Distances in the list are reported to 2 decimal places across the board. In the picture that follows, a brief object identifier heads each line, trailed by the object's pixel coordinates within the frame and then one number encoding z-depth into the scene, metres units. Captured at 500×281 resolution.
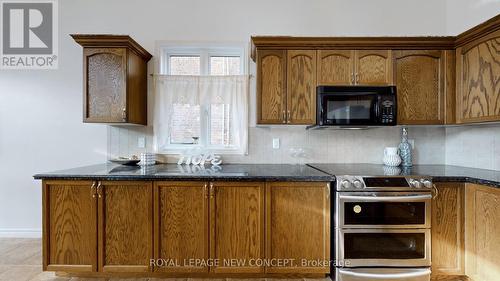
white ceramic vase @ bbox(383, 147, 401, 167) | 2.96
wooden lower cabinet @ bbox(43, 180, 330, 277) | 2.31
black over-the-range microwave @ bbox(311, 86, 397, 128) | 2.66
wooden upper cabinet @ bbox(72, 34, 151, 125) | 2.63
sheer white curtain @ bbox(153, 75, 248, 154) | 3.19
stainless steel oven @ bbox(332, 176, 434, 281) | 2.28
